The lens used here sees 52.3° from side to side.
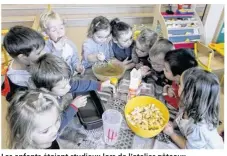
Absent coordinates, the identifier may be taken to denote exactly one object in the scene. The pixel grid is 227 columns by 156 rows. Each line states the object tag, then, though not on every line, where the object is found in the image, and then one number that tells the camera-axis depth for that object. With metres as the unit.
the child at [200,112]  0.81
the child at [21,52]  1.03
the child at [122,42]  1.29
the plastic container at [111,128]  0.81
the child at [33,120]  0.75
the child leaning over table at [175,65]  1.01
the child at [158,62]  1.12
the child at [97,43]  1.29
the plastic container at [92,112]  0.86
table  0.82
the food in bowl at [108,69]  1.15
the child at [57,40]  1.28
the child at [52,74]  0.92
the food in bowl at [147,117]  0.88
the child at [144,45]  1.23
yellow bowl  0.84
